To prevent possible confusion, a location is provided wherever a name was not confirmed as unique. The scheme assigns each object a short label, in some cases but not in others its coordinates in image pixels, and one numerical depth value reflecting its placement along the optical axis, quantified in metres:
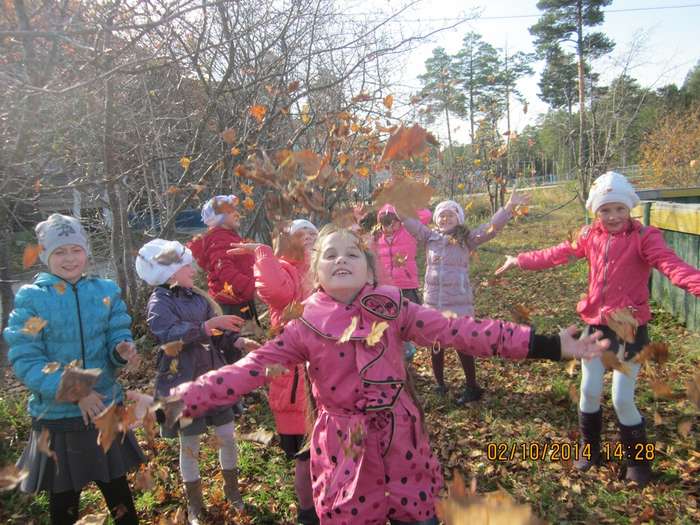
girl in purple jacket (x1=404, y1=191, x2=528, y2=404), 4.09
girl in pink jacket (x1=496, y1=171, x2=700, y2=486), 2.80
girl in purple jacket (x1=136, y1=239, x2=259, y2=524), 2.77
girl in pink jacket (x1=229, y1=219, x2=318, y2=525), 2.61
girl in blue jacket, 2.27
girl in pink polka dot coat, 1.80
